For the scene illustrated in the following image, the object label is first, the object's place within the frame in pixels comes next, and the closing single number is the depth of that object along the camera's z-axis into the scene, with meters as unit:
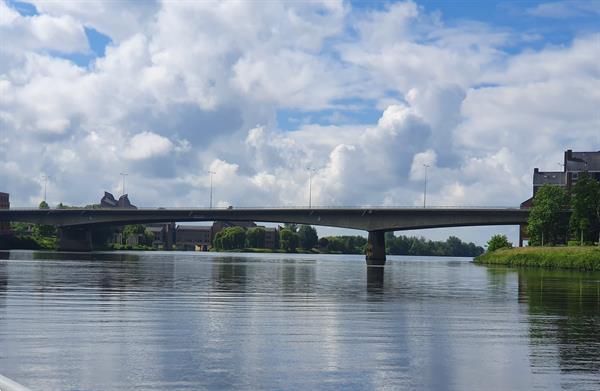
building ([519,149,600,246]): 189.12
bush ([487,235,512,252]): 159.04
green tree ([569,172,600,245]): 128.12
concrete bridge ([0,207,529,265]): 140.88
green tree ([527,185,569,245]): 135.00
